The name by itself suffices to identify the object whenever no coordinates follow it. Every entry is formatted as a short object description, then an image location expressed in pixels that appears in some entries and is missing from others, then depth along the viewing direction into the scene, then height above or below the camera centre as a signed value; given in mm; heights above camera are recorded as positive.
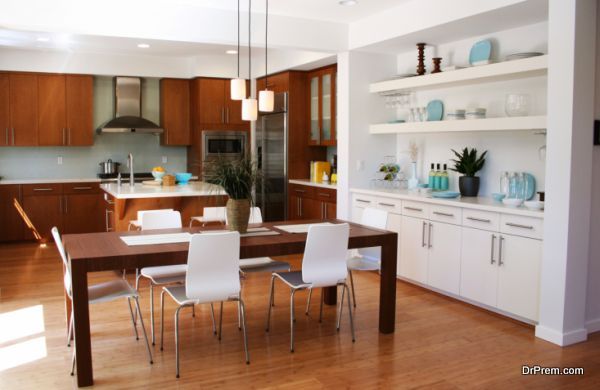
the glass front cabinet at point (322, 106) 6997 +621
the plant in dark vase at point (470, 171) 5199 -148
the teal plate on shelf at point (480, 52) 5008 +931
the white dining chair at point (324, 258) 3678 -690
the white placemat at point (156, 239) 3619 -568
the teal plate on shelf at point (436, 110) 5684 +456
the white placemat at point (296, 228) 4154 -563
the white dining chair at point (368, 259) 4438 -856
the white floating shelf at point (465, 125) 4375 +268
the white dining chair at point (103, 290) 3381 -854
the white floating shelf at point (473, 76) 4340 +699
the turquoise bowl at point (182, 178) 6933 -304
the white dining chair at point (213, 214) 5105 -551
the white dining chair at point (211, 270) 3244 -689
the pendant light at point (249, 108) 4098 +330
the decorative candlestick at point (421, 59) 5672 +965
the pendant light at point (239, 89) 3992 +462
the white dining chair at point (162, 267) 3955 -836
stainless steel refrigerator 7598 -59
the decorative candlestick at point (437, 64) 5457 +888
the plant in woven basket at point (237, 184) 3828 -208
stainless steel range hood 8008 +624
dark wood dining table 3143 -615
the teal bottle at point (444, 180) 5648 -251
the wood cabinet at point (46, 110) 7625 +592
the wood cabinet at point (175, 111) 8469 +633
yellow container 7242 -190
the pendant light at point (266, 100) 4062 +390
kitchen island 5742 -504
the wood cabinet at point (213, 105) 8281 +729
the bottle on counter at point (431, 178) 5773 -236
